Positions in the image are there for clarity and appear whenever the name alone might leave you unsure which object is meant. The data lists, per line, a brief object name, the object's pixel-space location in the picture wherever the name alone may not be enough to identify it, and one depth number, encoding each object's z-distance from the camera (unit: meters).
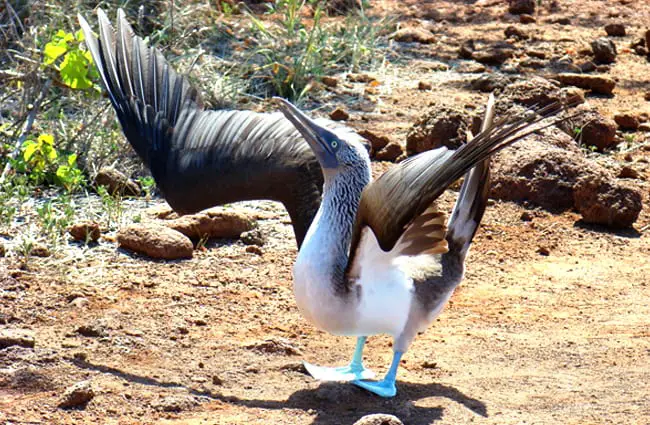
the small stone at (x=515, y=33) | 24.48
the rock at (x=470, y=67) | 22.28
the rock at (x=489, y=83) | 20.91
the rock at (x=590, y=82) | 21.30
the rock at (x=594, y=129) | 18.37
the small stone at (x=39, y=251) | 13.96
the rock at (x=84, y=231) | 14.52
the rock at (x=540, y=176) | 16.45
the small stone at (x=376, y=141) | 17.86
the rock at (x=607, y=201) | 15.66
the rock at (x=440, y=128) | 16.91
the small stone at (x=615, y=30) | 25.09
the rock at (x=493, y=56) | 22.78
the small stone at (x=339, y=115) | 19.11
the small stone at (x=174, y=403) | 10.32
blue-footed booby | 9.45
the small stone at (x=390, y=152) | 17.59
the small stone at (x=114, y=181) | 16.05
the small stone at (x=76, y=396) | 10.18
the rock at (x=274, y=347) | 11.91
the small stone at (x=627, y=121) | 19.52
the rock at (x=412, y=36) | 23.59
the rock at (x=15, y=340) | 11.35
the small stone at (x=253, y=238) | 14.93
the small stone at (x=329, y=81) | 20.55
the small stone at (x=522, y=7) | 26.33
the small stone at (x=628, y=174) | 17.36
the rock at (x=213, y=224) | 14.88
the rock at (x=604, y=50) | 22.97
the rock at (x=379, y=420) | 9.21
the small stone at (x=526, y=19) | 25.61
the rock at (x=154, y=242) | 14.23
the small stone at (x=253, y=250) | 14.76
